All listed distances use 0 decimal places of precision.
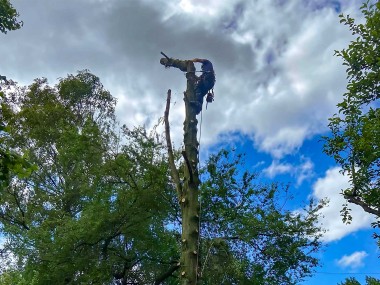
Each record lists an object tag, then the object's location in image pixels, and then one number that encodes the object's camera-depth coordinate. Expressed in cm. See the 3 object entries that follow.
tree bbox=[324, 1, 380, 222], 800
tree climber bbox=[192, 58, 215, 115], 752
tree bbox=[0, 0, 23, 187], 347
